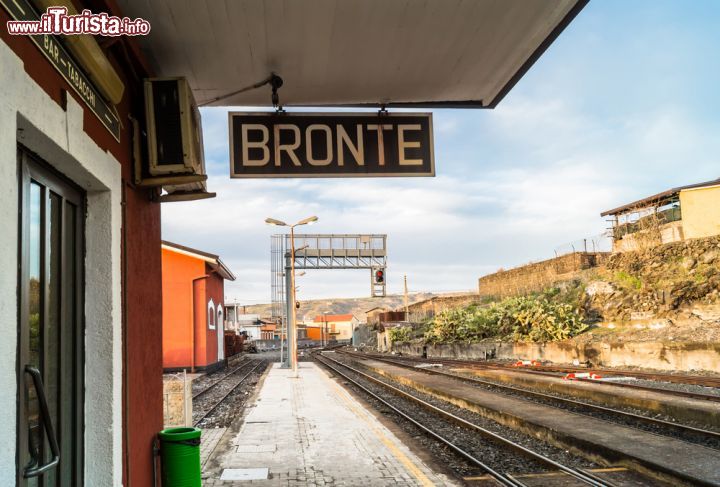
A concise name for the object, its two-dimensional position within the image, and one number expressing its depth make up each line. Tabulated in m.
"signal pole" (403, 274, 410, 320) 59.15
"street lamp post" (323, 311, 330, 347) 98.38
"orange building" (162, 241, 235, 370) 26.33
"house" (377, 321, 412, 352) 52.81
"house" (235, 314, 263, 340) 90.25
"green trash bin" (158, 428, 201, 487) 4.76
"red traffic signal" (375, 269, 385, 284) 35.68
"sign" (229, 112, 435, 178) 4.89
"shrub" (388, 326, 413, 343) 49.56
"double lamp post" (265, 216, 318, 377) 25.70
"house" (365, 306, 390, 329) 65.00
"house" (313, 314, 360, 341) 111.17
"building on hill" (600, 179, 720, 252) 27.44
